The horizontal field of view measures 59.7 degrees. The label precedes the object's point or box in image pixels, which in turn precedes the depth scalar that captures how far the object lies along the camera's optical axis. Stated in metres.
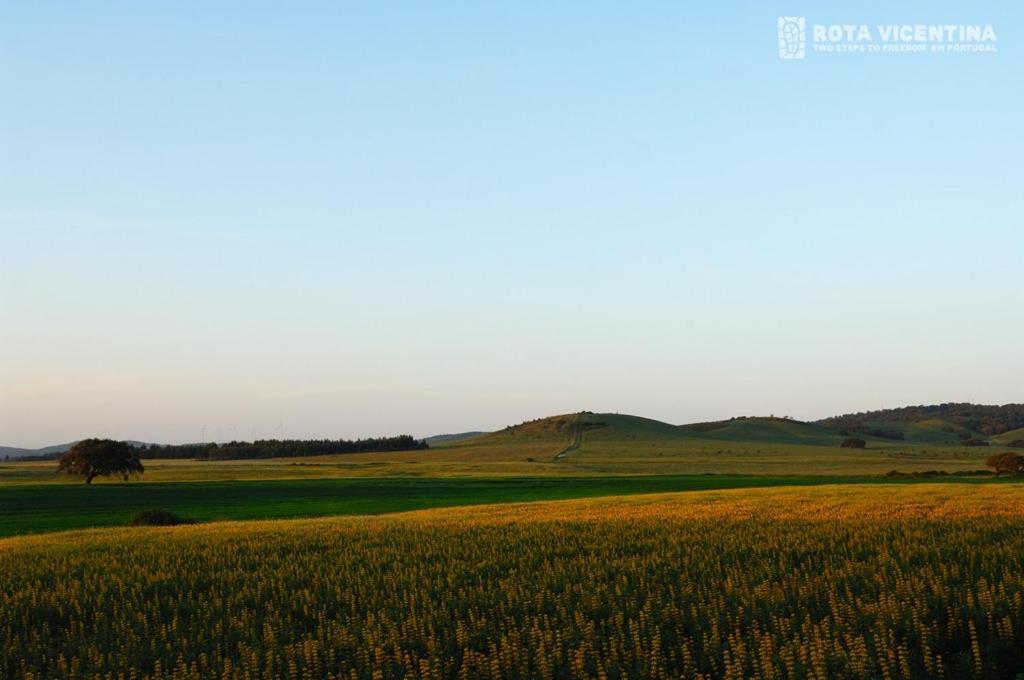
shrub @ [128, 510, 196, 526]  40.09
